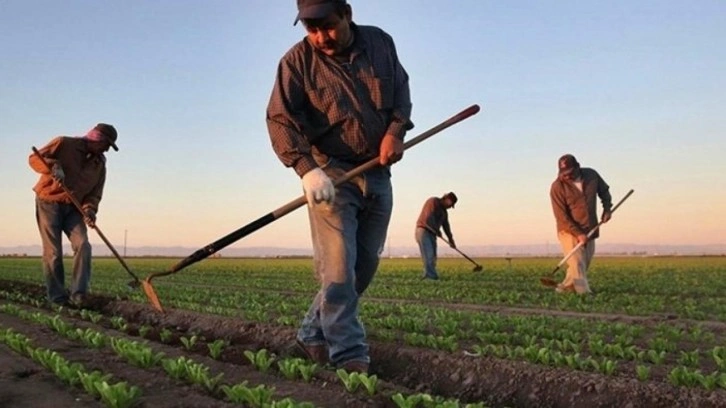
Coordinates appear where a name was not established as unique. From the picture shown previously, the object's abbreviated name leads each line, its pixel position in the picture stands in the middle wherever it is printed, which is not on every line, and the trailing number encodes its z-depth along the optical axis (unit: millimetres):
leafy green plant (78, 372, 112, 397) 3709
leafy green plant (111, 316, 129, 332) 6683
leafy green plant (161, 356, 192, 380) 4141
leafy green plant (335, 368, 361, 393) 3846
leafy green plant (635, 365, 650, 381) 4367
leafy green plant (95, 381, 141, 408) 3398
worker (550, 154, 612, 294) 11586
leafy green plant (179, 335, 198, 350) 5402
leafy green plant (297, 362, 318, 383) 4168
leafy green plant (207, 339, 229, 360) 5070
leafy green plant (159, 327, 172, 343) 6000
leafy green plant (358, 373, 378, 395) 3760
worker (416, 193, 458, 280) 17250
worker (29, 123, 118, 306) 9086
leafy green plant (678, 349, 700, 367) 5070
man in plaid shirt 4516
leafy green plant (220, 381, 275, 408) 3406
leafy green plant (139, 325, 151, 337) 6367
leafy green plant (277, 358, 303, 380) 4226
